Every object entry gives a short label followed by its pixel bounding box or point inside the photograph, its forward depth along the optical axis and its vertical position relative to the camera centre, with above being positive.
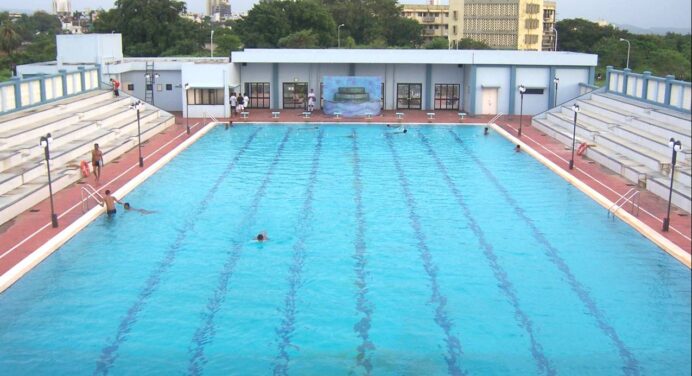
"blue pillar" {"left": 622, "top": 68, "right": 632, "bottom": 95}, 31.98 -1.08
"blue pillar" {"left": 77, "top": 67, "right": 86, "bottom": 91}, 33.12 -1.20
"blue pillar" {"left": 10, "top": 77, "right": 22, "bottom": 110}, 26.33 -1.48
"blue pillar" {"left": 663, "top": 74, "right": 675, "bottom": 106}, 26.62 -1.19
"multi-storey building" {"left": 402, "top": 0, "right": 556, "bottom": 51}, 110.81 +4.29
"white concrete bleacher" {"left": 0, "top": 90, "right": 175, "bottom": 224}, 20.00 -3.03
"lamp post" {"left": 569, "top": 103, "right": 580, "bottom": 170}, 24.92 -3.60
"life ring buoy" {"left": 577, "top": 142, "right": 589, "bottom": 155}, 27.30 -3.40
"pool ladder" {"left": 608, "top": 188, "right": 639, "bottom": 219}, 19.61 -3.93
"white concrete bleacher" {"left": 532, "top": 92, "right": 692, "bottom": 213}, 21.58 -2.95
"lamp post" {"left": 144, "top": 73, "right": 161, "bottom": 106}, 39.19 -1.44
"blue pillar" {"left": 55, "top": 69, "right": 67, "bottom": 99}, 30.94 -1.32
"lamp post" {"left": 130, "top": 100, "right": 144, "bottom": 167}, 25.23 -3.46
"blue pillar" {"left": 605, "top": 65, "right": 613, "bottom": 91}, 34.07 -1.15
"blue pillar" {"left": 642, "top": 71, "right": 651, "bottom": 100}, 29.44 -1.22
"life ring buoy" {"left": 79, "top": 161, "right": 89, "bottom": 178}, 23.02 -3.55
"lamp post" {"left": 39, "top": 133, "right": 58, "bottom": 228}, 17.57 -2.31
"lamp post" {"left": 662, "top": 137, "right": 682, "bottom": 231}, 14.80 -1.97
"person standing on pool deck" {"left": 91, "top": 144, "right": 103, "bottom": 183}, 22.38 -3.25
